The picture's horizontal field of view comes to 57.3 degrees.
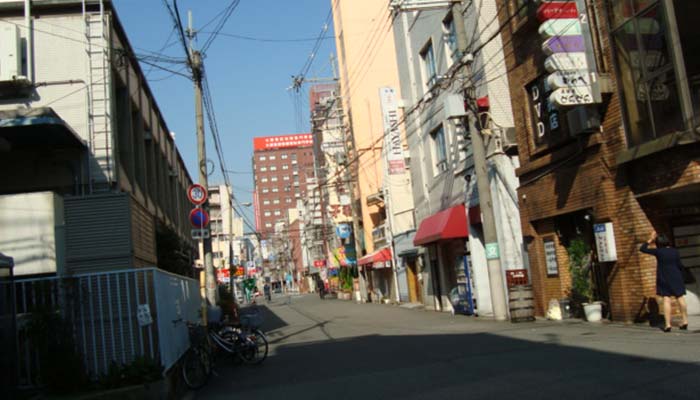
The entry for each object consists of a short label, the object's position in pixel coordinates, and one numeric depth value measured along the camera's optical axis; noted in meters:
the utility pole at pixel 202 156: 17.25
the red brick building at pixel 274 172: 155.52
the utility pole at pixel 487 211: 17.31
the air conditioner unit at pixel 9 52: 16.17
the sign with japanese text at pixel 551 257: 16.45
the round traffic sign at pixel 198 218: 15.55
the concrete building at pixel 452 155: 19.25
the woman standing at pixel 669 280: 11.06
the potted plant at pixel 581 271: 14.95
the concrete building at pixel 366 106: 43.44
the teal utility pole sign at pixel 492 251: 17.27
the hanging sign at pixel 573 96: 13.31
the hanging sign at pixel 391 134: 30.38
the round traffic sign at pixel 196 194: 15.52
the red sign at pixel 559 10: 13.85
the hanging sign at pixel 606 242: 13.45
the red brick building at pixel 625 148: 11.83
